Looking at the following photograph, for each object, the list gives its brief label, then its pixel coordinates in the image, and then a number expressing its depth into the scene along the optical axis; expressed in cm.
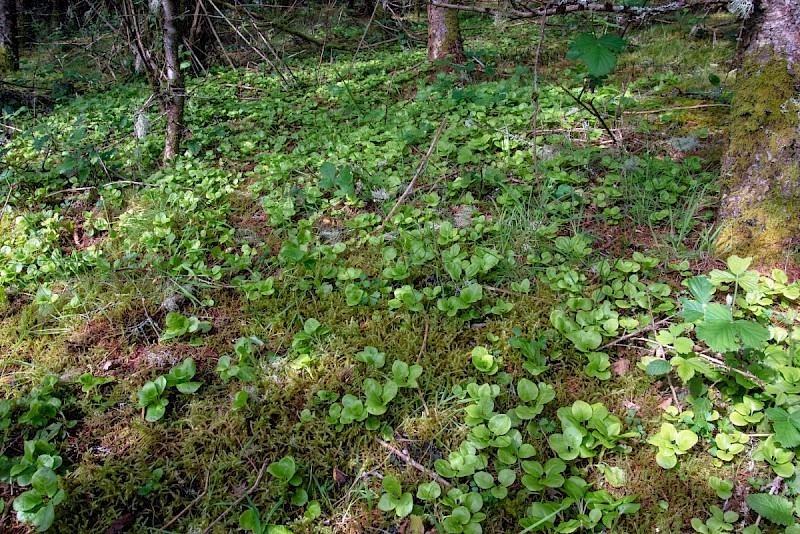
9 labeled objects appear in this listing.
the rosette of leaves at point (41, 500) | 157
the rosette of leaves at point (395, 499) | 158
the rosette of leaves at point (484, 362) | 198
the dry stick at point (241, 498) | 160
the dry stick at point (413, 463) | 169
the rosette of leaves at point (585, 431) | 168
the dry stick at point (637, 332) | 205
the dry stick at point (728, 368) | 174
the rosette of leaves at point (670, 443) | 162
